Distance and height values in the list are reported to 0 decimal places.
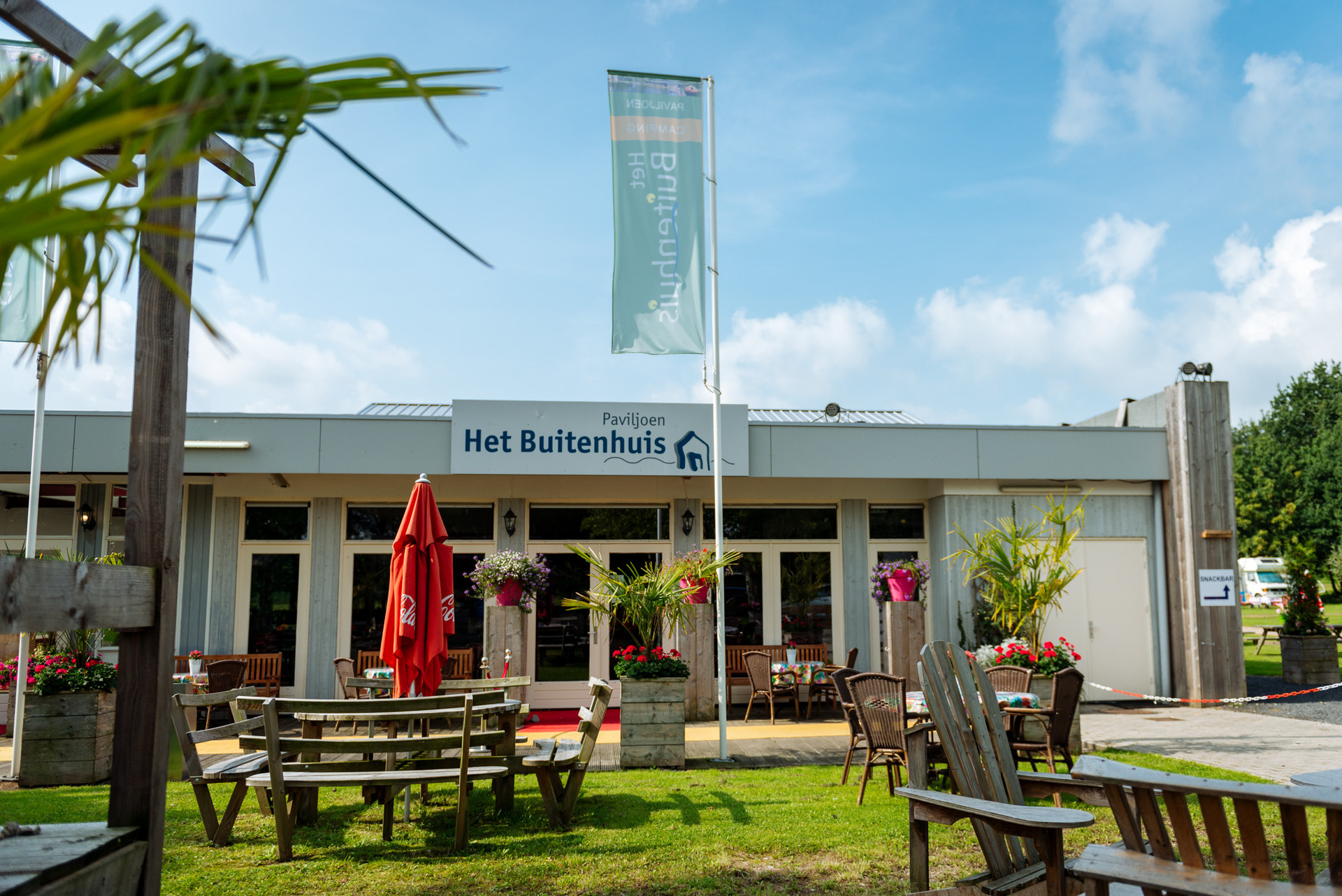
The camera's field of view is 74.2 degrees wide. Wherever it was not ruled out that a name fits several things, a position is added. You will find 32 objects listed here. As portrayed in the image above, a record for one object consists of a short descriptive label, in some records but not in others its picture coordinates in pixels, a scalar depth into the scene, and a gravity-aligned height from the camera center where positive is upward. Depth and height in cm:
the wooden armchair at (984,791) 286 -81
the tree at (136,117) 88 +53
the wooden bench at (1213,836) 234 -71
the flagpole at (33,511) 700 +48
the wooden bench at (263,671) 1098 -126
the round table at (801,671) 1075 -122
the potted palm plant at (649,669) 775 -87
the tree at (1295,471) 3719 +441
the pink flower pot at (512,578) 1012 -10
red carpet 984 -181
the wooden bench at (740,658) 1172 -117
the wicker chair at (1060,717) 648 -110
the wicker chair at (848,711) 688 -110
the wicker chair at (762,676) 1055 -127
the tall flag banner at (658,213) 848 +341
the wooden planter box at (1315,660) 1347 -135
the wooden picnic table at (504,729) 526 -111
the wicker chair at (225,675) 946 -114
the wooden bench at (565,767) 553 -123
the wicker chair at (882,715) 648 -106
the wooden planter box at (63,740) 712 -137
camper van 3572 -44
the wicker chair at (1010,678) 736 -90
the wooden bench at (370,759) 481 -106
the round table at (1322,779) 357 -85
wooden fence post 256 +17
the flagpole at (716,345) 816 +214
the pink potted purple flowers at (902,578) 1072 -10
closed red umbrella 632 -25
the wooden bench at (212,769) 511 -117
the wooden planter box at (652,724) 773 -134
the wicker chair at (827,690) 1109 -153
